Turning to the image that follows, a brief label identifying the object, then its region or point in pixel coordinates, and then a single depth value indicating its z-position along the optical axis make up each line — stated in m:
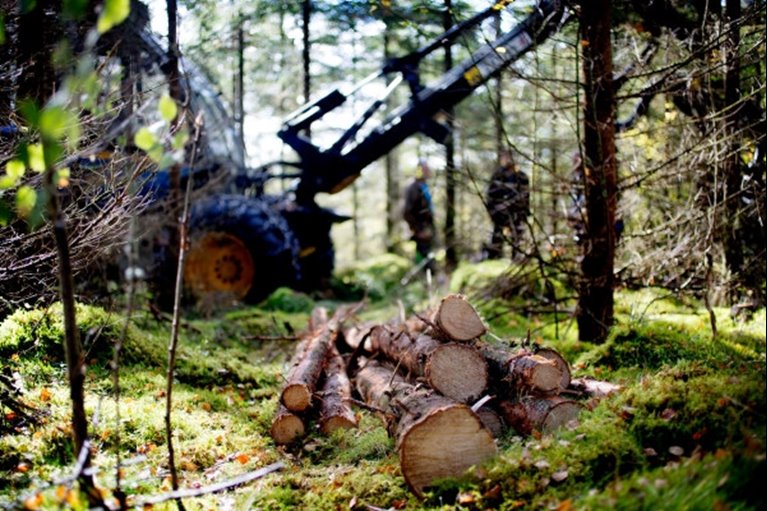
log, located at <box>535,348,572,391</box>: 4.73
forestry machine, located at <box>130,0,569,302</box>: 10.16
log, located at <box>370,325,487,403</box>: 4.63
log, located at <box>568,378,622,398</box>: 4.57
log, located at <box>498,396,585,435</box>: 4.21
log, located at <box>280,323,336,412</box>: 5.21
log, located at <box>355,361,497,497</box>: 3.60
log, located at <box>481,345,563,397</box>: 4.38
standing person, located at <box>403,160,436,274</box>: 12.70
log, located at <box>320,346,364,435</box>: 5.10
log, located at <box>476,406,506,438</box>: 4.44
